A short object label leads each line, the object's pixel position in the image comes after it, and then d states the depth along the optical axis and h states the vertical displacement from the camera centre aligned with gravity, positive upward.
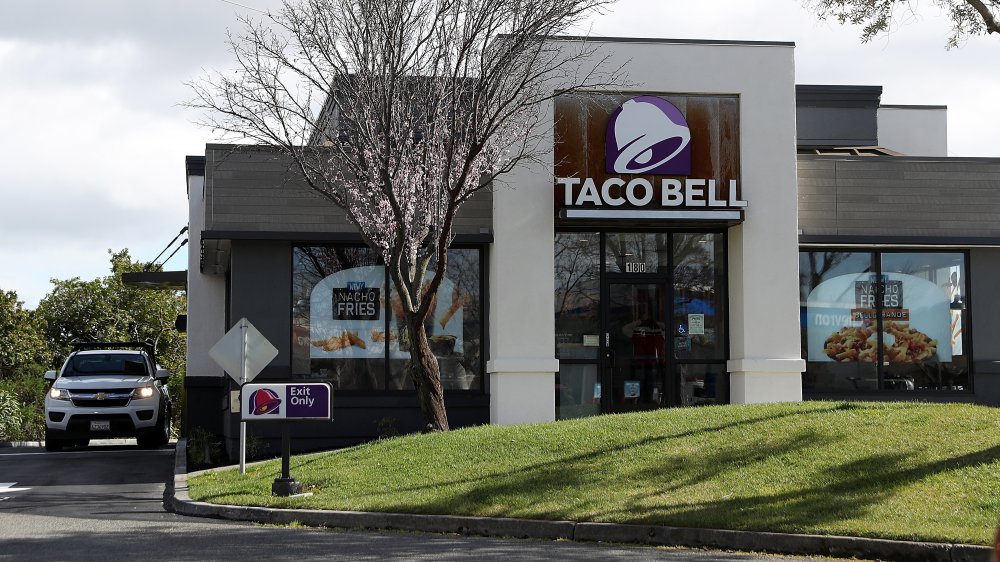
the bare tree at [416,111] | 16.02 +3.31
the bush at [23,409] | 29.41 -1.74
